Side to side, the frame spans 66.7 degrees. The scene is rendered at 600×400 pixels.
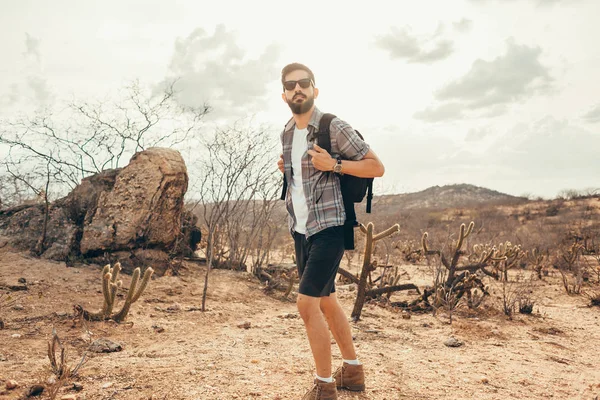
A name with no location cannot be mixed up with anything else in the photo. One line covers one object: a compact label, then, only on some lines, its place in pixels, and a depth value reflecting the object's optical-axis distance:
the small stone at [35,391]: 2.77
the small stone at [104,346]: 3.84
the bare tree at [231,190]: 7.97
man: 2.59
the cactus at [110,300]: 4.67
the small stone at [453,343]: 4.48
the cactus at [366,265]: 4.81
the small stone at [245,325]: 4.97
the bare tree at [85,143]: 7.69
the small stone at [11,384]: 2.88
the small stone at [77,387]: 2.89
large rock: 7.05
